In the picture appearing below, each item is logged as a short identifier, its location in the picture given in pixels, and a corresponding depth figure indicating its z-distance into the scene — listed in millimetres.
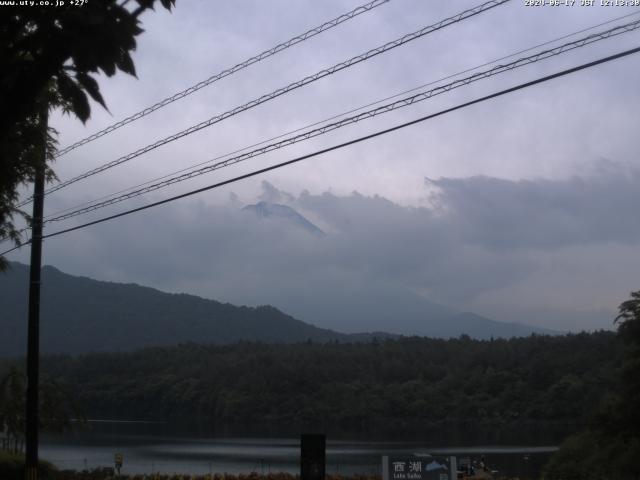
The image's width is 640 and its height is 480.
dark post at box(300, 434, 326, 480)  16500
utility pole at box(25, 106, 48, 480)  20875
